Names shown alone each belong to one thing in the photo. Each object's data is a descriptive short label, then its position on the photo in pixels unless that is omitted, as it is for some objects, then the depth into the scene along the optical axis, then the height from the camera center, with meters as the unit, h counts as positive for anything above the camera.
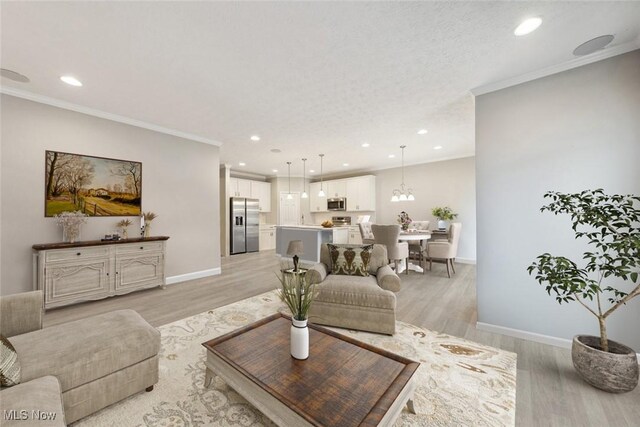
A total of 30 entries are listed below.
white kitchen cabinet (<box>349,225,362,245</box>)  7.53 -0.60
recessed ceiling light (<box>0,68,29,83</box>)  2.53 +1.55
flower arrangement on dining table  6.01 -0.16
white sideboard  3.01 -0.73
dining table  4.86 -0.45
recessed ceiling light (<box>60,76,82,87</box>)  2.66 +1.55
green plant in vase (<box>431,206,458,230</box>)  6.30 -0.01
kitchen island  5.80 -0.54
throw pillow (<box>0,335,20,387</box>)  1.19 -0.76
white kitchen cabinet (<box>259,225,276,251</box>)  8.63 -0.81
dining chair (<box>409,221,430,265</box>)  5.46 -0.68
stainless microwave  8.23 +0.40
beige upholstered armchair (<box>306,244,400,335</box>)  2.52 -0.95
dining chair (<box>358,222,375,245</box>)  5.84 -0.40
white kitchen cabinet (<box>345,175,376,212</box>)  7.75 +0.72
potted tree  1.69 -0.82
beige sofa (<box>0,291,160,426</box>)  1.25 -0.84
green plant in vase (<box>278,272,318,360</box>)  1.49 -0.61
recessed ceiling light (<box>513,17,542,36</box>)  1.84 +1.49
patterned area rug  1.50 -1.29
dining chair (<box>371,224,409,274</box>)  4.62 -0.47
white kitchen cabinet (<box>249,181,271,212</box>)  8.55 +0.81
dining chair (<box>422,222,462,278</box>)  4.86 -0.67
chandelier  5.60 +0.66
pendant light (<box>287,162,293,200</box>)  7.55 +0.82
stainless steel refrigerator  7.65 -0.31
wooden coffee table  1.13 -0.91
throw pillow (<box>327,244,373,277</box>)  3.00 -0.57
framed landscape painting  3.24 +0.47
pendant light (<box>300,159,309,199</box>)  6.86 +1.50
